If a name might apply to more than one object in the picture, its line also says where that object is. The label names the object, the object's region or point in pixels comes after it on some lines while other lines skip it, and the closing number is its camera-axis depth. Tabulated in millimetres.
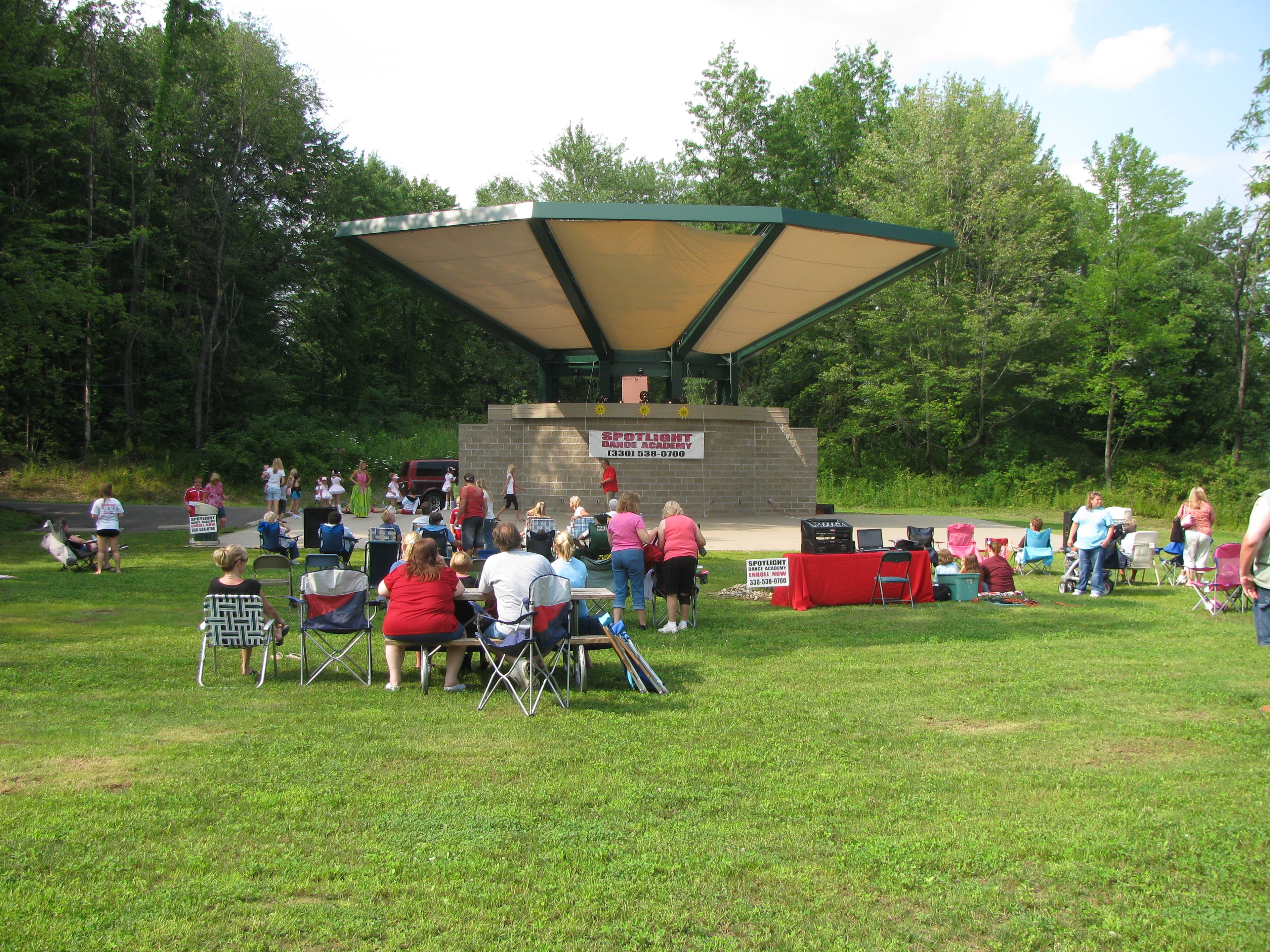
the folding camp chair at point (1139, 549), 12969
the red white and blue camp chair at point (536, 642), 6461
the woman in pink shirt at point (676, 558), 9367
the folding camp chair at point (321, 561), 9719
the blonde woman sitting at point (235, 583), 7461
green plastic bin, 11836
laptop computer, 13164
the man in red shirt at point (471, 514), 14352
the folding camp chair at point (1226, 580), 10594
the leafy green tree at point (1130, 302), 33844
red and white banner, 23219
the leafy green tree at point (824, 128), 40594
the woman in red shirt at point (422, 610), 6852
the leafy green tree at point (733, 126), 40531
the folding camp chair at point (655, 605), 9727
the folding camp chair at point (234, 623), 7125
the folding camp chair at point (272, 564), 9898
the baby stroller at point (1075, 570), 12297
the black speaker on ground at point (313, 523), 15727
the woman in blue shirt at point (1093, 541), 12164
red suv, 25859
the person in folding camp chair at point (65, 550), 13367
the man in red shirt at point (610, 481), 21062
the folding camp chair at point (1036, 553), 14586
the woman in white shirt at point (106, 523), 13281
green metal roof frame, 15945
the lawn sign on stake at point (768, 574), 10977
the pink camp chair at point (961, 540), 14445
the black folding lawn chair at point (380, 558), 11336
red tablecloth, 11164
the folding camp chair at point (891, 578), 11297
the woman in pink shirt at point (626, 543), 9258
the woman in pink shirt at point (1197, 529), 12312
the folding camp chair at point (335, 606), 7328
